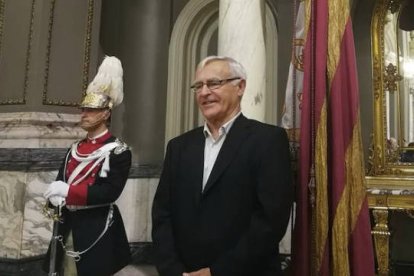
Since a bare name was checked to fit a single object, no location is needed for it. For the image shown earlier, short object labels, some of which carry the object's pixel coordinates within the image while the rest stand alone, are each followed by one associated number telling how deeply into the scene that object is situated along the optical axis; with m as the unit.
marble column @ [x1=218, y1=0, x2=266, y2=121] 2.58
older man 1.52
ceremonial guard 1.99
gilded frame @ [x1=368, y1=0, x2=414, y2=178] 3.50
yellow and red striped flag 1.96
